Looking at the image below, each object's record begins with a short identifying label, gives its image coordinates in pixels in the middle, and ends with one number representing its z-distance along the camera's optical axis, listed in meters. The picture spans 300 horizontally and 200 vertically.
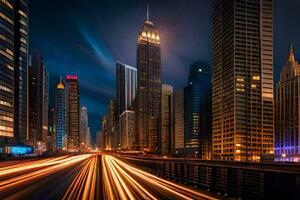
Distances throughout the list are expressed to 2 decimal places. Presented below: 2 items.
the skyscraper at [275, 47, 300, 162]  186.07
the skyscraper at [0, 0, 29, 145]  178.50
